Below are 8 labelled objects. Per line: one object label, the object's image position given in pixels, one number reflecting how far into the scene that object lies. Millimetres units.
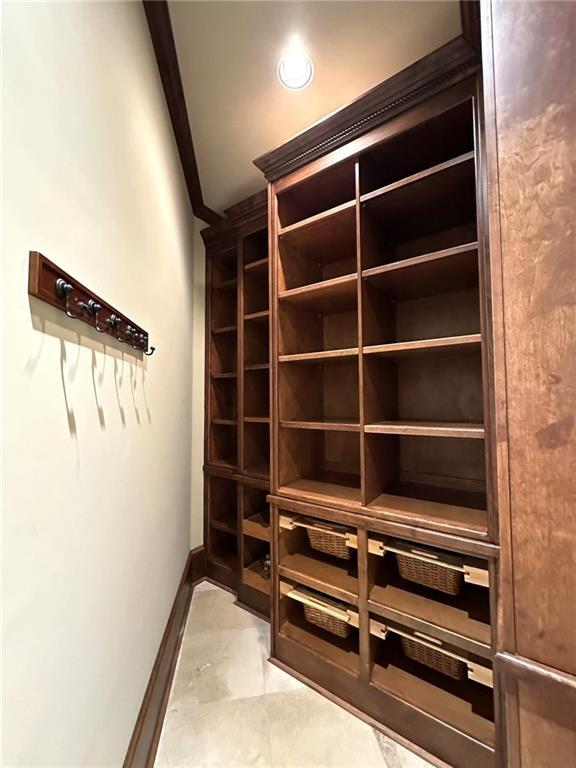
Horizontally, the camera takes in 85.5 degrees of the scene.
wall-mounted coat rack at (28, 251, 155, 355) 538
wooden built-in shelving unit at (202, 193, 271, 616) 1952
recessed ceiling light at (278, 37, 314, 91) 1447
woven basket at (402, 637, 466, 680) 1175
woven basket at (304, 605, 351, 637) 1387
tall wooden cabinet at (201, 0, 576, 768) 502
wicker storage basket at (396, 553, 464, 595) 1154
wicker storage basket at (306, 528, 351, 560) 1411
